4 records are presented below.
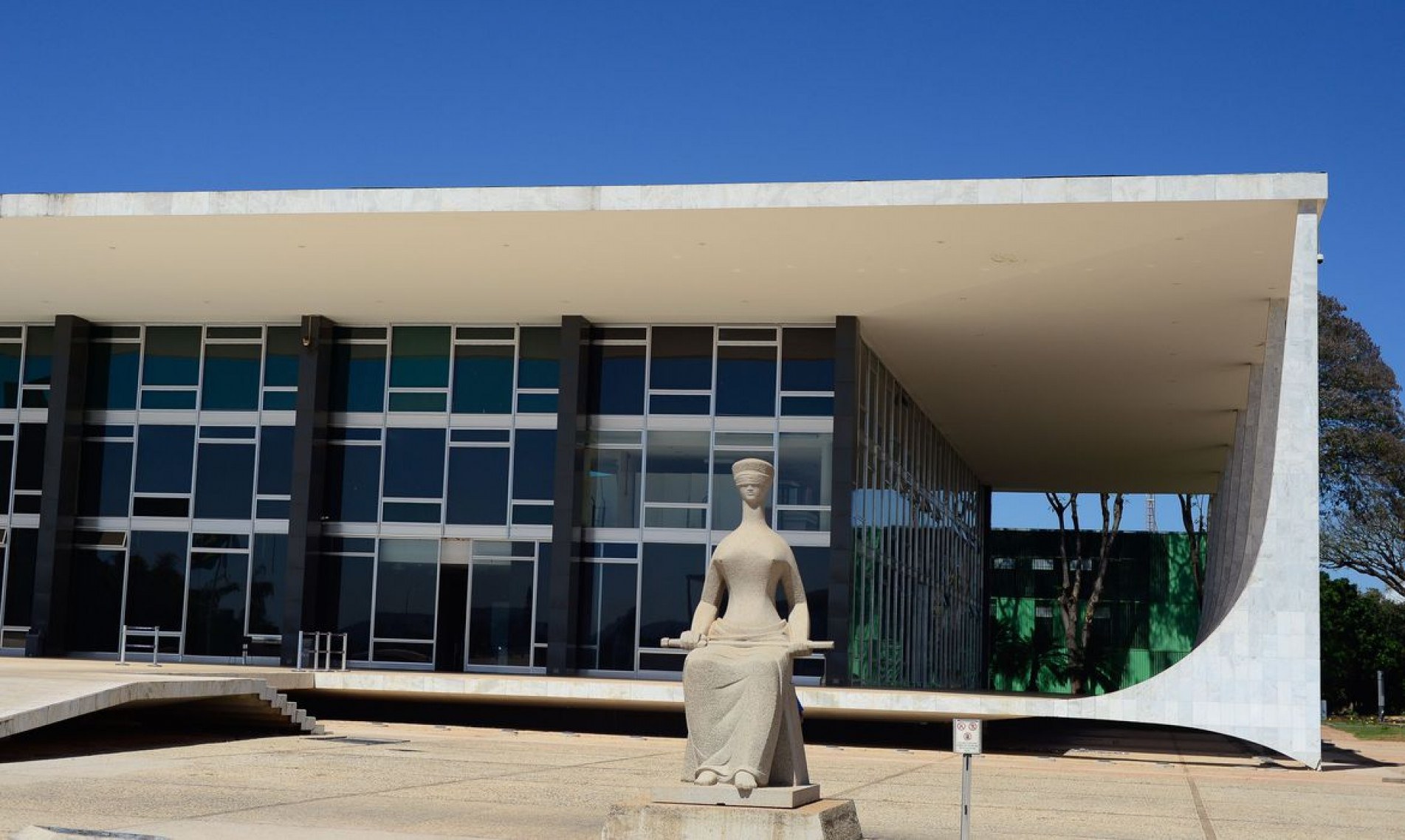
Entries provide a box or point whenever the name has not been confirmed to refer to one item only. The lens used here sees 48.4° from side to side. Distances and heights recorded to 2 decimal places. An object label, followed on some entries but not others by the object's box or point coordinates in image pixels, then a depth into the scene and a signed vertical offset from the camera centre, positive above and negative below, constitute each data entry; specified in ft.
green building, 177.37 -2.55
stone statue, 31.50 -1.79
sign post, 33.04 -3.18
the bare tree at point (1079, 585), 175.52 +0.73
